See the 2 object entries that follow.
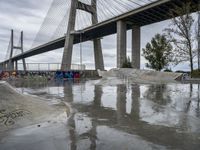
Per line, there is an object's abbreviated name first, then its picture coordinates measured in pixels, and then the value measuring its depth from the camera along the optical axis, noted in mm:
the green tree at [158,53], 19127
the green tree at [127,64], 21139
